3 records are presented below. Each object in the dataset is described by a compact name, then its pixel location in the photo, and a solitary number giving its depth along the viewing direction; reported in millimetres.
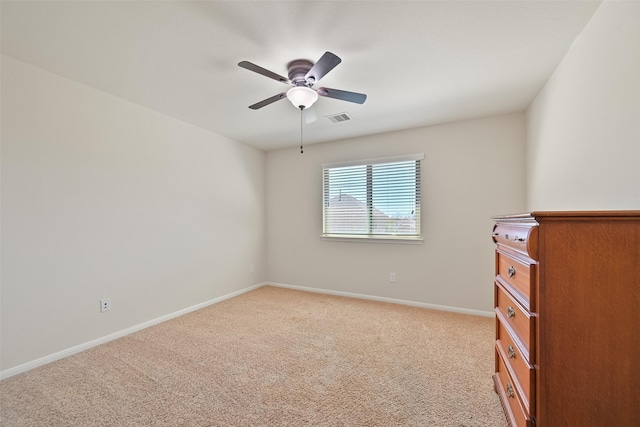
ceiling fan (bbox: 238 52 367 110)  2072
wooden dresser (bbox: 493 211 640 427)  963
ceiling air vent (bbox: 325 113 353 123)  3170
